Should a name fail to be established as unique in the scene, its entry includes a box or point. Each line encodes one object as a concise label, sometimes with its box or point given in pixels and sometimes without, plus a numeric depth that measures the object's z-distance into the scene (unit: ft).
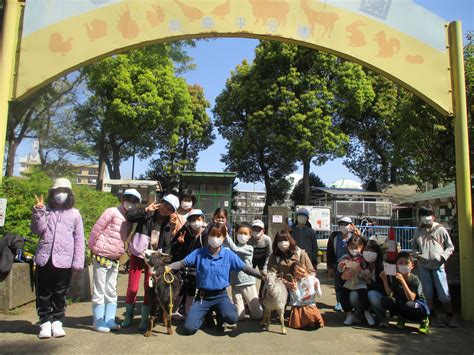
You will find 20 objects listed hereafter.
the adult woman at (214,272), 17.47
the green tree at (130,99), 67.10
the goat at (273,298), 17.60
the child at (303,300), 18.40
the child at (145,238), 17.97
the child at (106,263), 17.15
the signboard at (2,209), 18.85
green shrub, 21.36
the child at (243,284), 19.85
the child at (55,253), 16.20
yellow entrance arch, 20.20
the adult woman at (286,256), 19.52
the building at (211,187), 69.00
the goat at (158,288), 16.84
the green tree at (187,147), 112.78
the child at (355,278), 19.48
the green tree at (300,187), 108.70
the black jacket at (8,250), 18.13
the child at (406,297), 18.08
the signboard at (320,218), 50.34
